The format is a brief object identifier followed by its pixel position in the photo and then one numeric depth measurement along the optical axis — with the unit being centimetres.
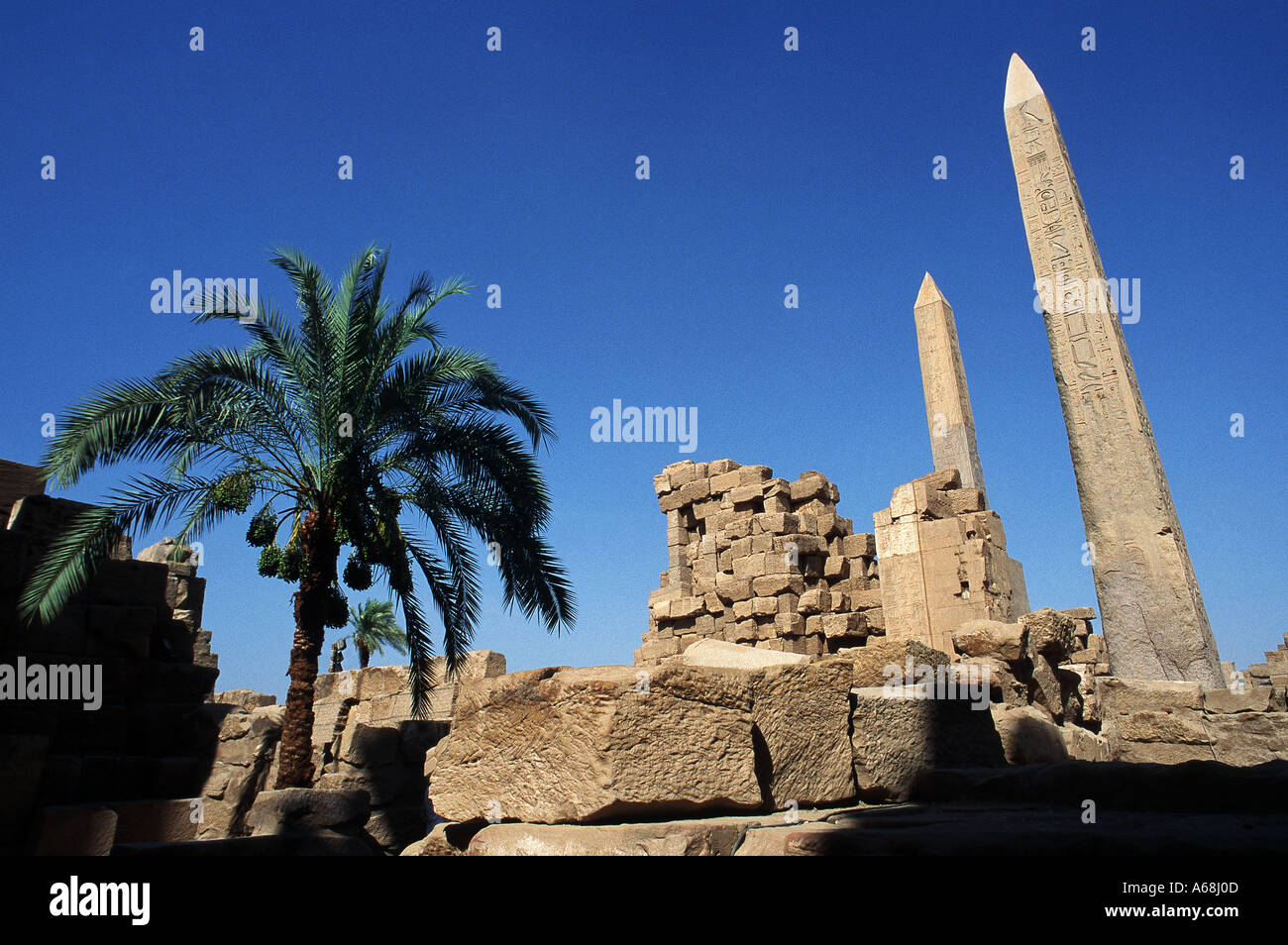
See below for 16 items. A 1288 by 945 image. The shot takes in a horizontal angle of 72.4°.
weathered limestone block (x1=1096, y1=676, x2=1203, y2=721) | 753
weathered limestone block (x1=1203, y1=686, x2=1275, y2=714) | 717
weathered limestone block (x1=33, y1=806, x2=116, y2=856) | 665
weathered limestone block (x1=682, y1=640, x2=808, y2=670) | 391
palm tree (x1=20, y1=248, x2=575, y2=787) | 810
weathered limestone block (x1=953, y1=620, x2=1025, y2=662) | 678
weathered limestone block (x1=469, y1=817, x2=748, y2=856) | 263
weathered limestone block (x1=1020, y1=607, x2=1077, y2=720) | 711
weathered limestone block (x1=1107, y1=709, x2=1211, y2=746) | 734
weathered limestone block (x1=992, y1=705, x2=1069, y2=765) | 496
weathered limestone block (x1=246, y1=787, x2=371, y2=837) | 718
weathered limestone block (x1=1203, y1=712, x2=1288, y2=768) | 682
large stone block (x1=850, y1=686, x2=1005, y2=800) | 357
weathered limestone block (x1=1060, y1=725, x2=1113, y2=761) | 590
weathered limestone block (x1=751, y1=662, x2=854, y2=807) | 328
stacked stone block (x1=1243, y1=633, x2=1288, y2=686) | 1798
